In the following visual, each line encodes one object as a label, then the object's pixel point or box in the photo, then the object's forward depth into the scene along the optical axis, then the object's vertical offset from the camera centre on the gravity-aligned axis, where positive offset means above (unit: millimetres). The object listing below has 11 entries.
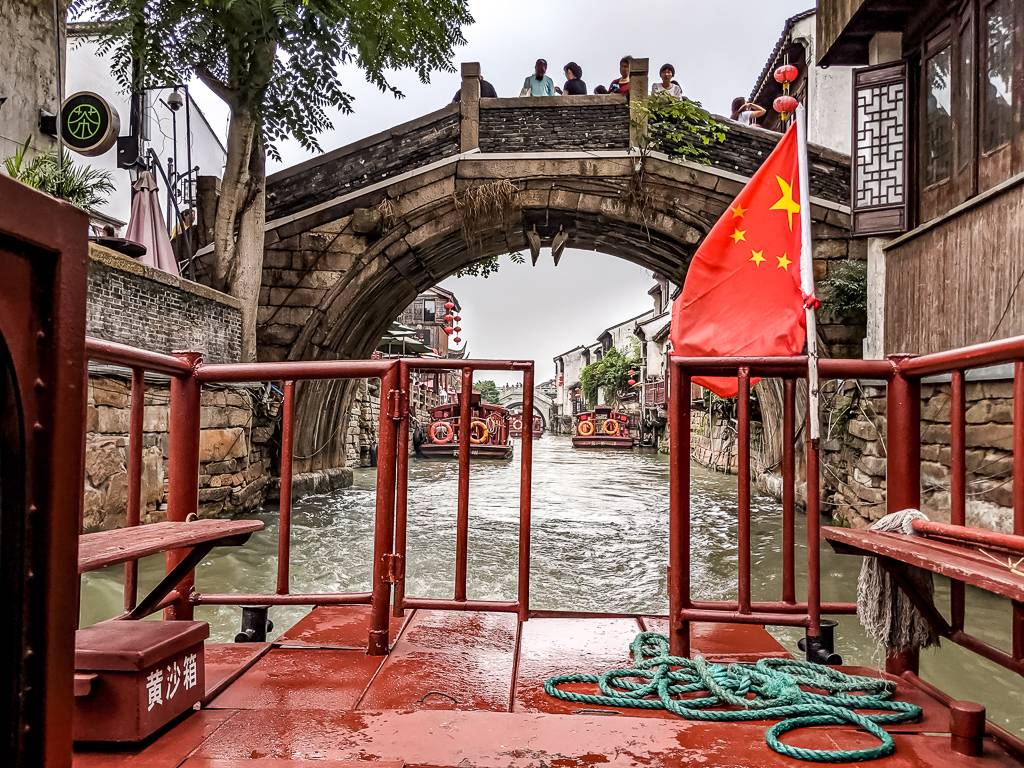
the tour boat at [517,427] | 47866 -1540
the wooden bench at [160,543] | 1601 -386
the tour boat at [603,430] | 29094 -974
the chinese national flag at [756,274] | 2844 +604
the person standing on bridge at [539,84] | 11961 +5767
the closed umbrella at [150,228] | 8383 +2205
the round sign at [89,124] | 7984 +3325
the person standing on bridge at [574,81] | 12109 +5841
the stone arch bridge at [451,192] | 10430 +3341
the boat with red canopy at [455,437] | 21328 -986
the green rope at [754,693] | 1830 -819
